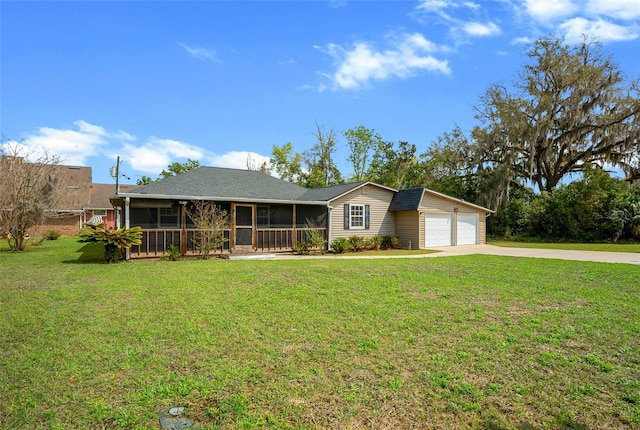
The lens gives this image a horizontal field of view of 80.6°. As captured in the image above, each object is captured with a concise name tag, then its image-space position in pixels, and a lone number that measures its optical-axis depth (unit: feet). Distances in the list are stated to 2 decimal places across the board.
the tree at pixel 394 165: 117.39
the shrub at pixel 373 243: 60.41
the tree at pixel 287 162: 135.03
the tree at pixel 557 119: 79.30
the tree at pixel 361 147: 129.80
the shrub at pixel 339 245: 56.29
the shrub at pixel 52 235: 81.05
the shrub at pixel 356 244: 57.77
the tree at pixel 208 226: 47.24
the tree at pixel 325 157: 129.08
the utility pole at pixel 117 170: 58.53
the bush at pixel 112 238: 40.67
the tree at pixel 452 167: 94.73
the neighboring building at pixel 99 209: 102.78
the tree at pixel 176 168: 131.01
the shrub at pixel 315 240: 55.62
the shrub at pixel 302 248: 54.39
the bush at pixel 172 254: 45.36
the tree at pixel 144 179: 138.62
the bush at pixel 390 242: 63.10
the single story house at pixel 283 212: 48.65
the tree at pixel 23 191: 53.98
